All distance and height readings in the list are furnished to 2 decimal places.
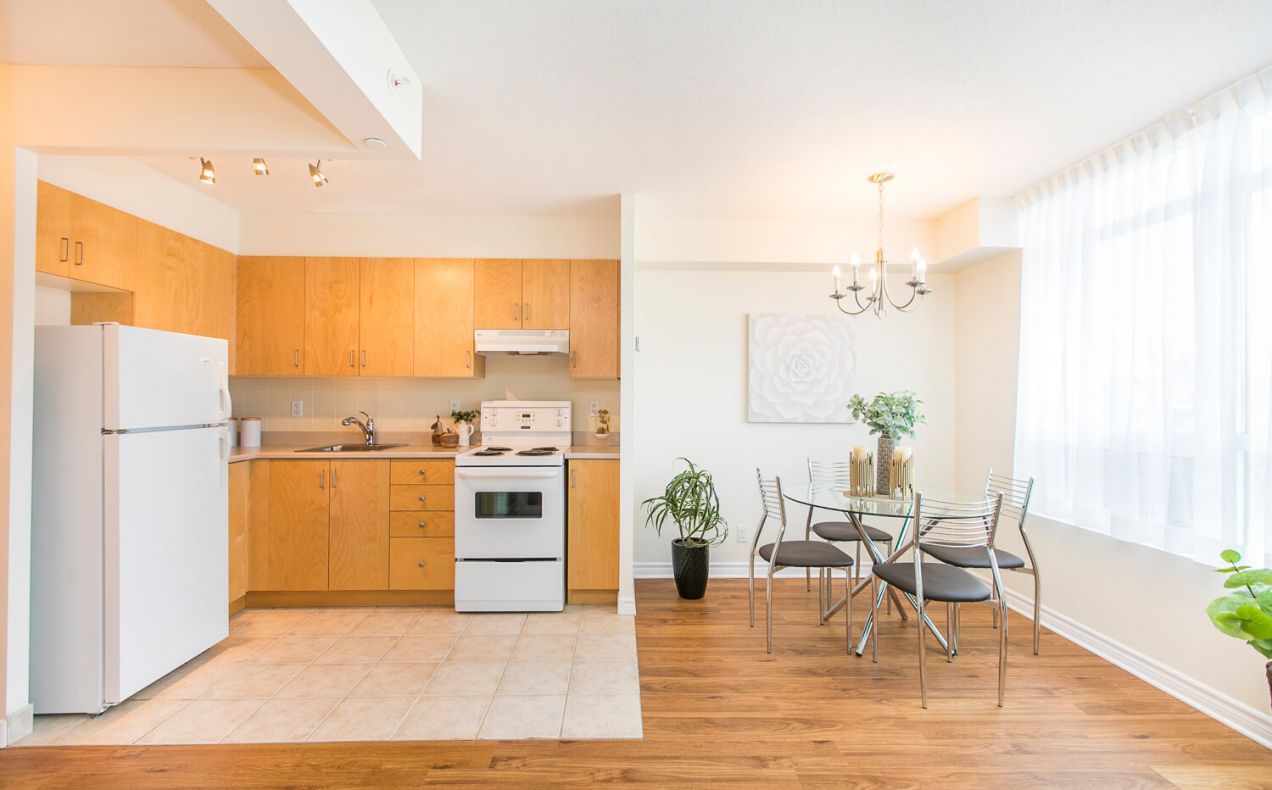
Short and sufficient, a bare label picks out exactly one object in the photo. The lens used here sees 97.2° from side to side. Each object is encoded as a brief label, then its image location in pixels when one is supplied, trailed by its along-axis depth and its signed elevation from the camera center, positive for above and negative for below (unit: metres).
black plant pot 3.55 -1.10
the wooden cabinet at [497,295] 3.78 +0.68
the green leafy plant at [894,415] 2.80 -0.09
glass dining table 2.55 -0.52
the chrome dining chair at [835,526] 3.28 -0.80
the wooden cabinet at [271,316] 3.71 +0.52
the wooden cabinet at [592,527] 3.45 -0.81
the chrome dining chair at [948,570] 2.33 -0.76
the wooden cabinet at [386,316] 3.74 +0.53
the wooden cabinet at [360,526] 3.39 -0.79
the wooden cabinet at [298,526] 3.37 -0.78
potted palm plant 3.56 -0.82
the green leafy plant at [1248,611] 1.64 -0.64
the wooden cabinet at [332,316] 3.73 +0.53
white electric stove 3.31 -0.81
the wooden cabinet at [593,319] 3.78 +0.52
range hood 3.72 +0.37
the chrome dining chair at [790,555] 2.87 -0.84
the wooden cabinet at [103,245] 2.63 +0.74
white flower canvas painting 4.04 +0.15
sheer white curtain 2.16 +0.28
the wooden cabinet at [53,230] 2.48 +0.74
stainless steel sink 3.64 -0.35
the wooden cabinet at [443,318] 3.76 +0.52
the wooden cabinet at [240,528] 3.21 -0.77
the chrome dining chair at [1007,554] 2.72 -0.79
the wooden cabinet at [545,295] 3.78 +0.68
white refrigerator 2.23 -0.50
